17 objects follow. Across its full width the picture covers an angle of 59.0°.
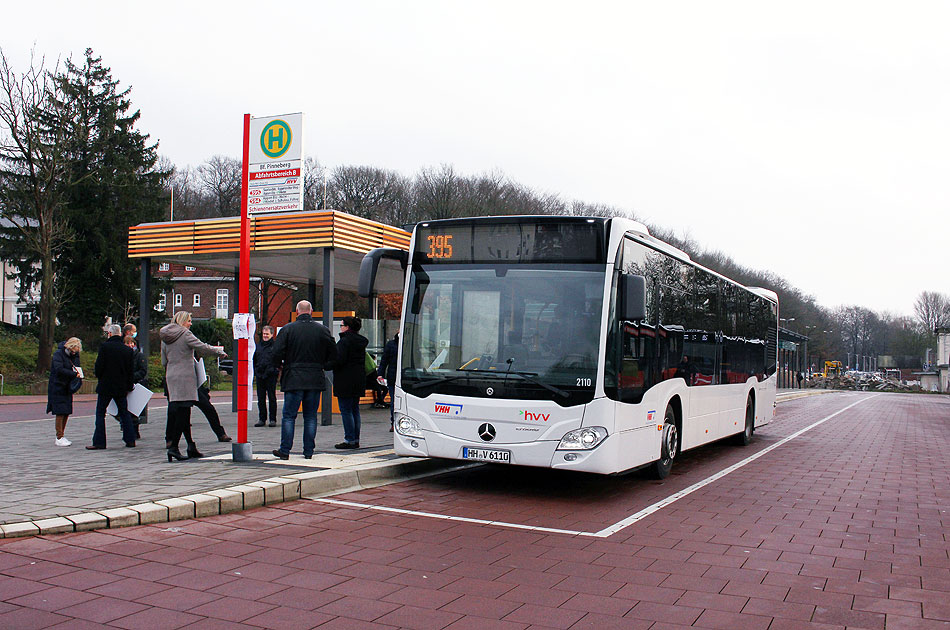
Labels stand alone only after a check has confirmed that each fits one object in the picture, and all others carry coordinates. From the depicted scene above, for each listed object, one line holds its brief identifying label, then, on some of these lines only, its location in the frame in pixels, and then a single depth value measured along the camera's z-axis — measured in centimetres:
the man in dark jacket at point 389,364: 1312
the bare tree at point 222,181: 6269
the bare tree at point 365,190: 5922
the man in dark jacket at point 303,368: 973
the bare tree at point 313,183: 5450
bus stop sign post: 952
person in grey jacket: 993
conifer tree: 3897
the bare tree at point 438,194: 5609
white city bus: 834
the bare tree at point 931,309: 12131
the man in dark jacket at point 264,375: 1492
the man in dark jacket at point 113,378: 1128
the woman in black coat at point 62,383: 1152
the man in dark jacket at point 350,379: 1112
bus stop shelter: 1485
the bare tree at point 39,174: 2813
